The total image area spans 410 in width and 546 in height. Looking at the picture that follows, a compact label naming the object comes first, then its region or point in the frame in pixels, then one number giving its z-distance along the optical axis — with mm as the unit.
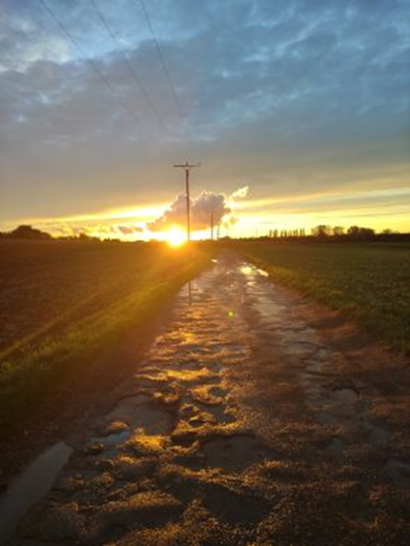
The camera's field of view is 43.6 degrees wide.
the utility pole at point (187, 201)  64775
